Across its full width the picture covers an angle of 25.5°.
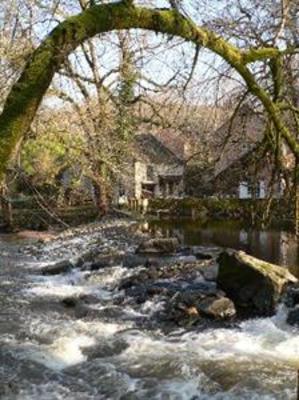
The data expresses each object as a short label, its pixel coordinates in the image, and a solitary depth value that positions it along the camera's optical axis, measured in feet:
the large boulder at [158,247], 69.31
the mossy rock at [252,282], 43.45
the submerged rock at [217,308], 41.75
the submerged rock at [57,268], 59.62
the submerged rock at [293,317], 40.78
